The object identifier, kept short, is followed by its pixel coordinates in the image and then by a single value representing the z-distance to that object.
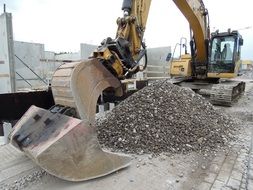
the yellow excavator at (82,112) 1.93
